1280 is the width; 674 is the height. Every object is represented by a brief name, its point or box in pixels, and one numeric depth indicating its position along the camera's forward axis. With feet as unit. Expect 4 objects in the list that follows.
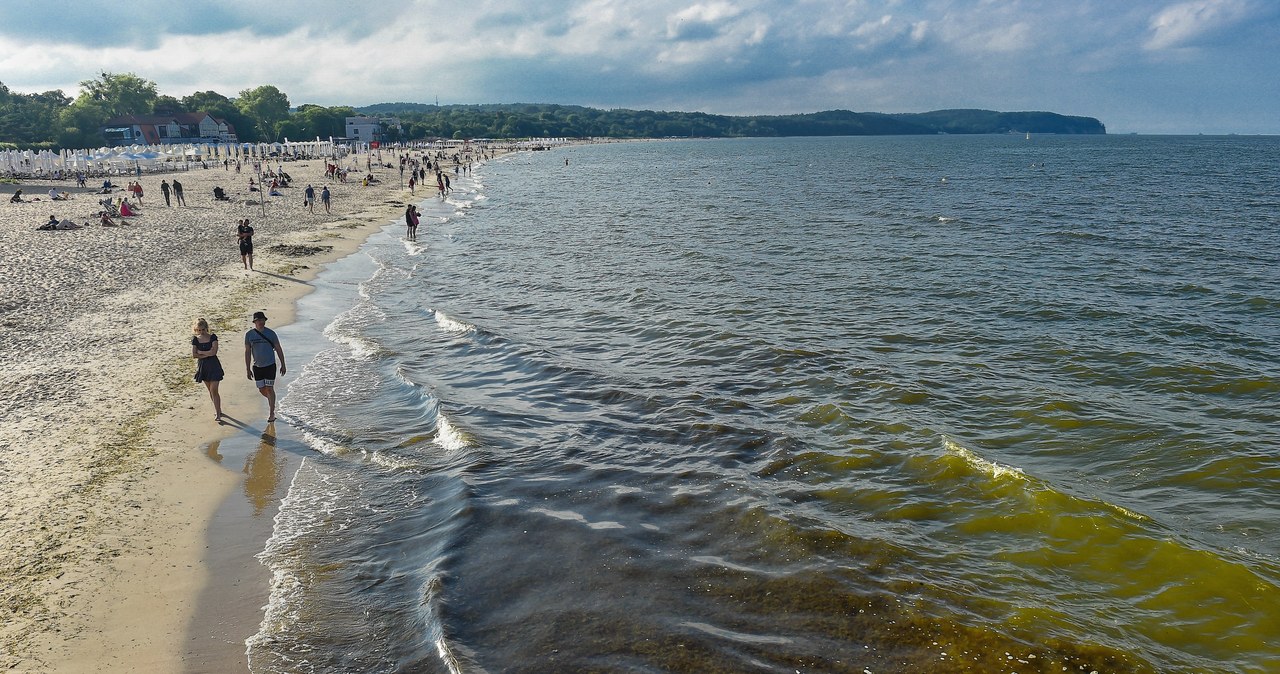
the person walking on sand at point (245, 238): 83.76
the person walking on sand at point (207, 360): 42.29
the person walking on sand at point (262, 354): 43.34
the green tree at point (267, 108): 489.26
